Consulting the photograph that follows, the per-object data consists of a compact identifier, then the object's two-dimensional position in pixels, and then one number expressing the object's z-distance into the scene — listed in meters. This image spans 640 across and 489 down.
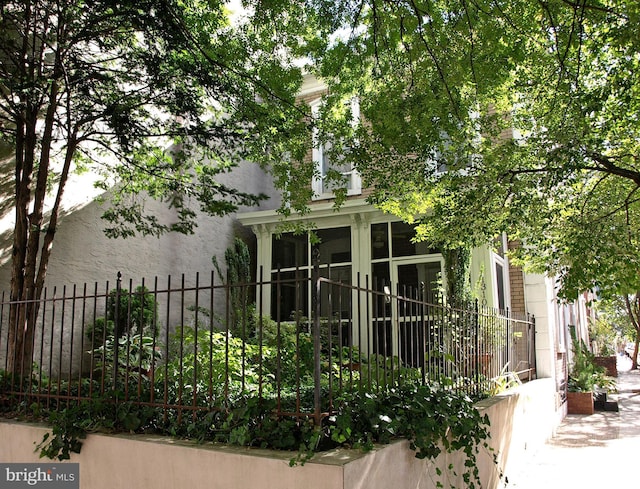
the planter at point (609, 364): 21.23
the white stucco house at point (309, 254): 9.50
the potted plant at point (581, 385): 12.39
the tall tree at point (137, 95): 6.34
